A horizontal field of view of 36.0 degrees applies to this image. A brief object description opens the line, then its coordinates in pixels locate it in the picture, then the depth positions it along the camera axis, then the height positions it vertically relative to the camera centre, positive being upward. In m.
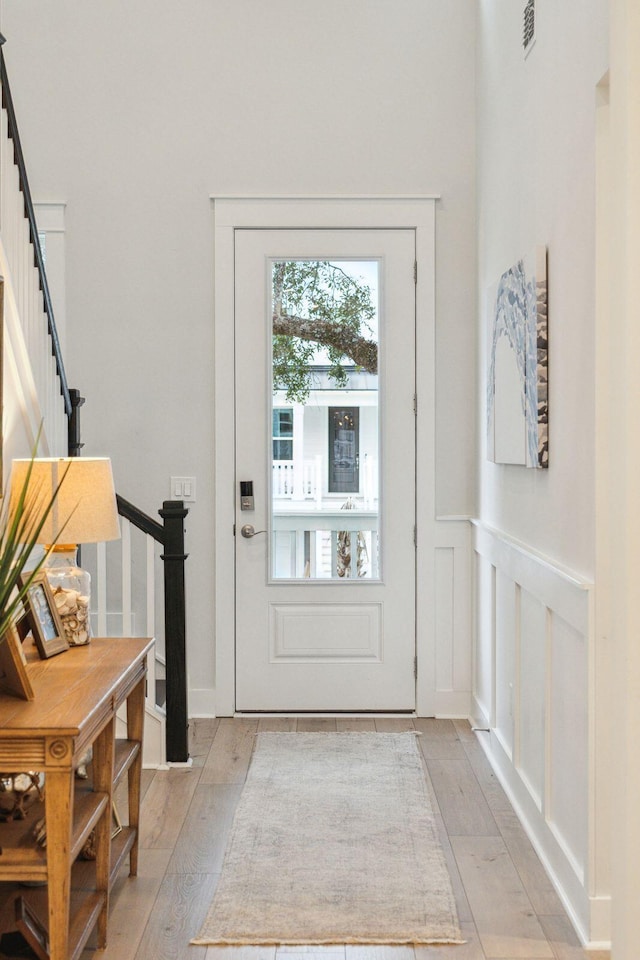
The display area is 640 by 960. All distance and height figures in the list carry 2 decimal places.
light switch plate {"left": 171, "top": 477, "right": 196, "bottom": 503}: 4.66 -0.19
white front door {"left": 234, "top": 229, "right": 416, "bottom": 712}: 4.65 -0.12
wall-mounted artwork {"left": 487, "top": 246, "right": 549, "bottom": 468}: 3.08 +0.27
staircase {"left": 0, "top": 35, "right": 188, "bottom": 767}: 3.28 +0.15
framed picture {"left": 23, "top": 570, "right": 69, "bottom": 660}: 2.53 -0.46
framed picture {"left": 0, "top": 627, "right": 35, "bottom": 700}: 2.13 -0.50
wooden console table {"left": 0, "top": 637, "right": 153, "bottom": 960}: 2.02 -0.69
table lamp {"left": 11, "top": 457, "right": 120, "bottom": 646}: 2.73 -0.21
